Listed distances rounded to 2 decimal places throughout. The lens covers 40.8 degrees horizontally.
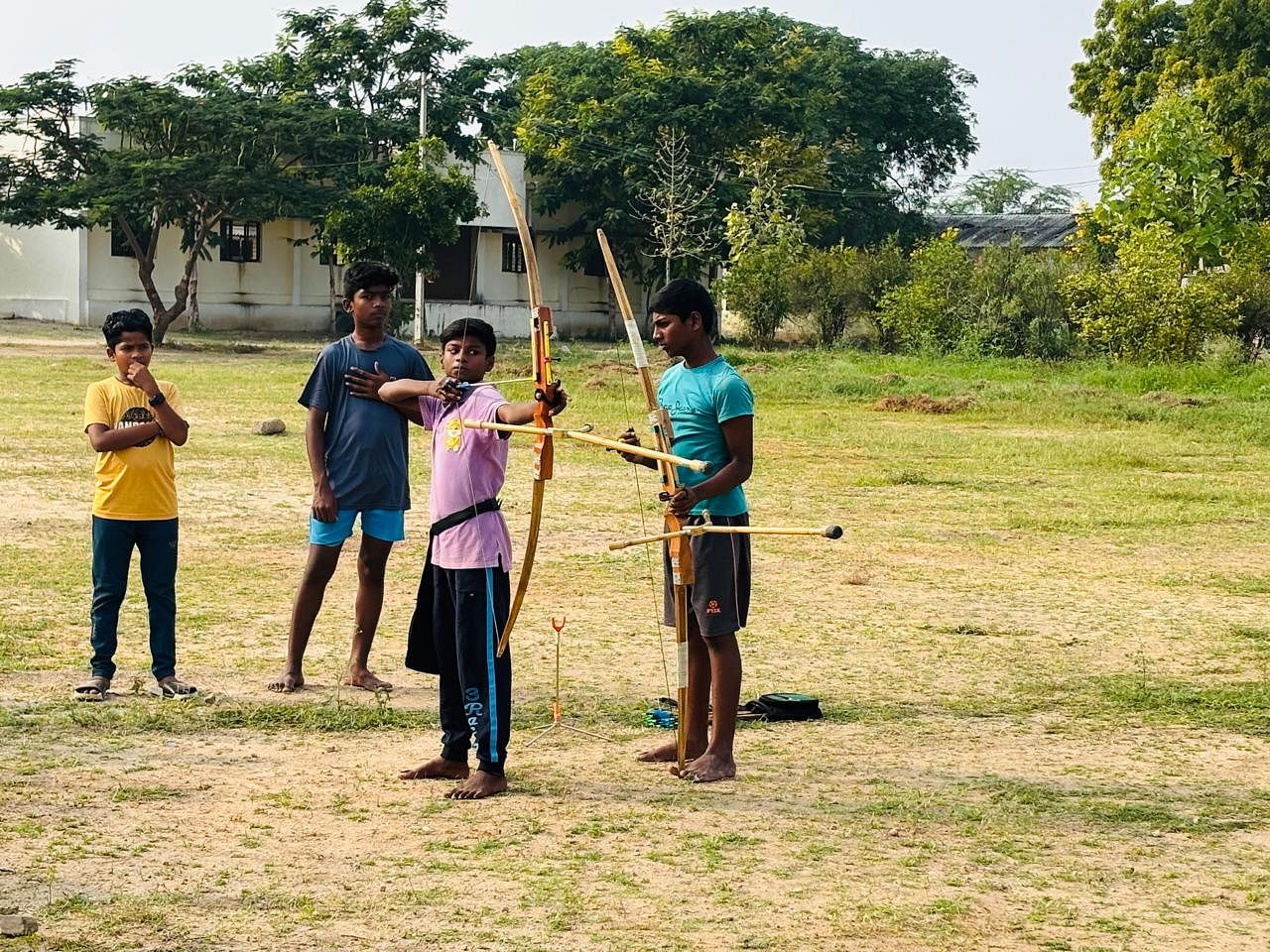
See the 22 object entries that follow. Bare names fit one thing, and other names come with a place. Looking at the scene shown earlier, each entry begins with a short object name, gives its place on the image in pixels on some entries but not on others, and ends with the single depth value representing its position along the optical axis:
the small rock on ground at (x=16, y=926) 4.34
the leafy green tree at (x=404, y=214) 38.03
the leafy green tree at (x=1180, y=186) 37.94
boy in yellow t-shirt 7.26
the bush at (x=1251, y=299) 32.72
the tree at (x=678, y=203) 46.66
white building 44.84
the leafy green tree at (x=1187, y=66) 40.69
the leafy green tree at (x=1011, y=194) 104.69
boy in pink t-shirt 5.92
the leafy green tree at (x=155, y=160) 37.84
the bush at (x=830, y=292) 40.56
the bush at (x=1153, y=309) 31.27
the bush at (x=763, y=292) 40.94
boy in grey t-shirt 7.39
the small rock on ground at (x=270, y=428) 19.17
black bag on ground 7.19
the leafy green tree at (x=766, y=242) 41.03
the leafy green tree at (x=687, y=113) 48.62
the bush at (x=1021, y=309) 35.97
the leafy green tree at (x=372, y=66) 45.34
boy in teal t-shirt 6.07
